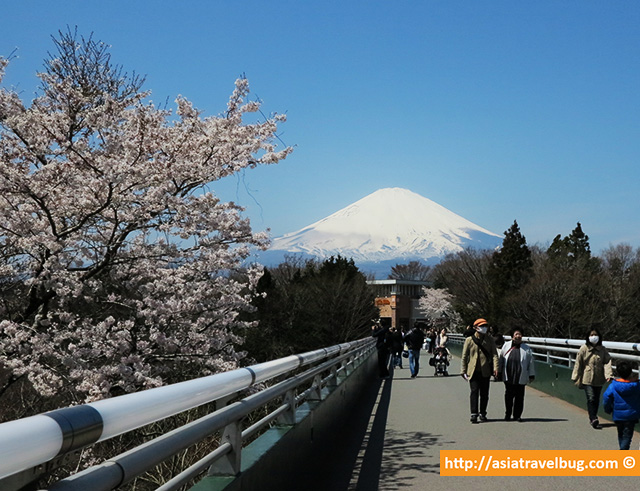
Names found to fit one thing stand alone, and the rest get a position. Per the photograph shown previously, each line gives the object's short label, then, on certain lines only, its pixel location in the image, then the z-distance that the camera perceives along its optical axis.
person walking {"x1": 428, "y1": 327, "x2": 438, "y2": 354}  42.42
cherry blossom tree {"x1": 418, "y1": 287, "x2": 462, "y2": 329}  125.81
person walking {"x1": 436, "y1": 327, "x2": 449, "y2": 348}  30.27
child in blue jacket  9.15
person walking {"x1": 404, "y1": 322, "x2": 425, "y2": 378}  28.11
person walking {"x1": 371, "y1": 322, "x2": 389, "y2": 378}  25.83
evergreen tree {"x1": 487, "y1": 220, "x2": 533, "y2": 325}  73.00
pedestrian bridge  1.96
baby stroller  27.61
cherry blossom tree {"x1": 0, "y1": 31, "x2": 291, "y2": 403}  11.82
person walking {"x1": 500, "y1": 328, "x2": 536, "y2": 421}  13.42
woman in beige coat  12.26
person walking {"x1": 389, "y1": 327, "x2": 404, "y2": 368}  27.78
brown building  147.38
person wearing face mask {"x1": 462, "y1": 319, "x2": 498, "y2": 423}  13.46
